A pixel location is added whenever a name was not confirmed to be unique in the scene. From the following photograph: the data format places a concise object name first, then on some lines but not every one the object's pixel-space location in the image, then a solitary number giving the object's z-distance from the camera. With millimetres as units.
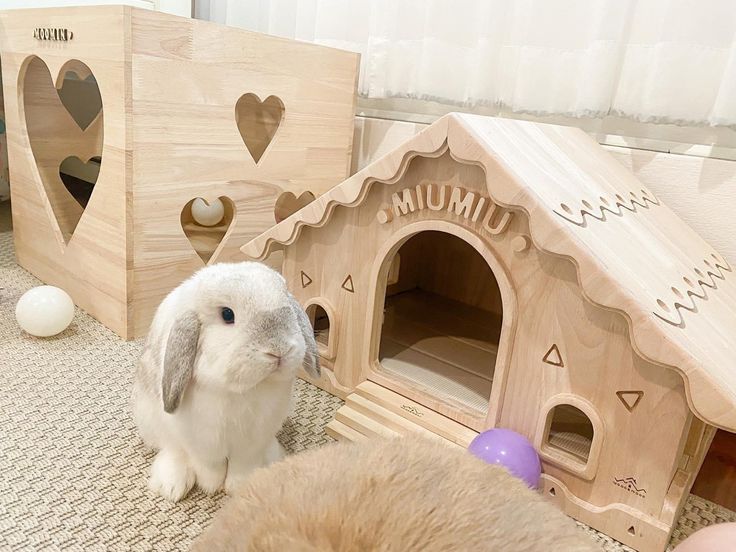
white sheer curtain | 1063
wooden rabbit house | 765
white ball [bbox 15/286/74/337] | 1191
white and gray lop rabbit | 753
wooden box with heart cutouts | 1113
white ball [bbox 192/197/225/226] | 1557
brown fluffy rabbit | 469
